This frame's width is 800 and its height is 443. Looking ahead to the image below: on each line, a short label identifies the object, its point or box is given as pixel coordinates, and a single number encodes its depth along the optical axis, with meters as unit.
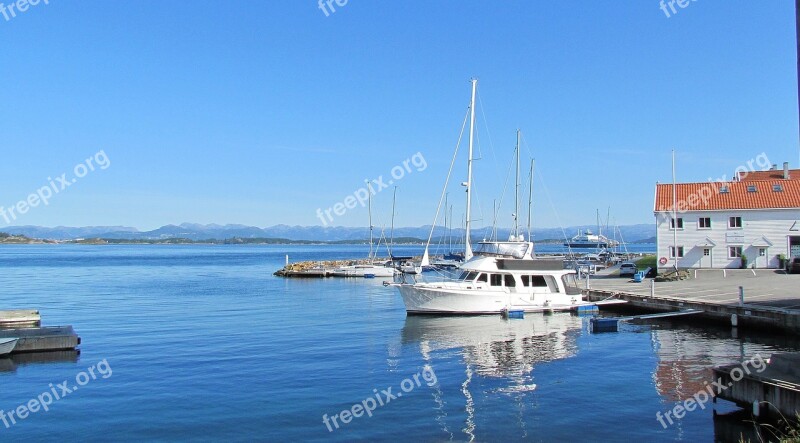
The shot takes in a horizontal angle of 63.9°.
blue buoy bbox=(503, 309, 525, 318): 36.69
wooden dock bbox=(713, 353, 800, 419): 14.27
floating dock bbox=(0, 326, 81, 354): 26.62
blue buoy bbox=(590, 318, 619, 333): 31.38
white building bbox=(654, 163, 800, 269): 49.97
